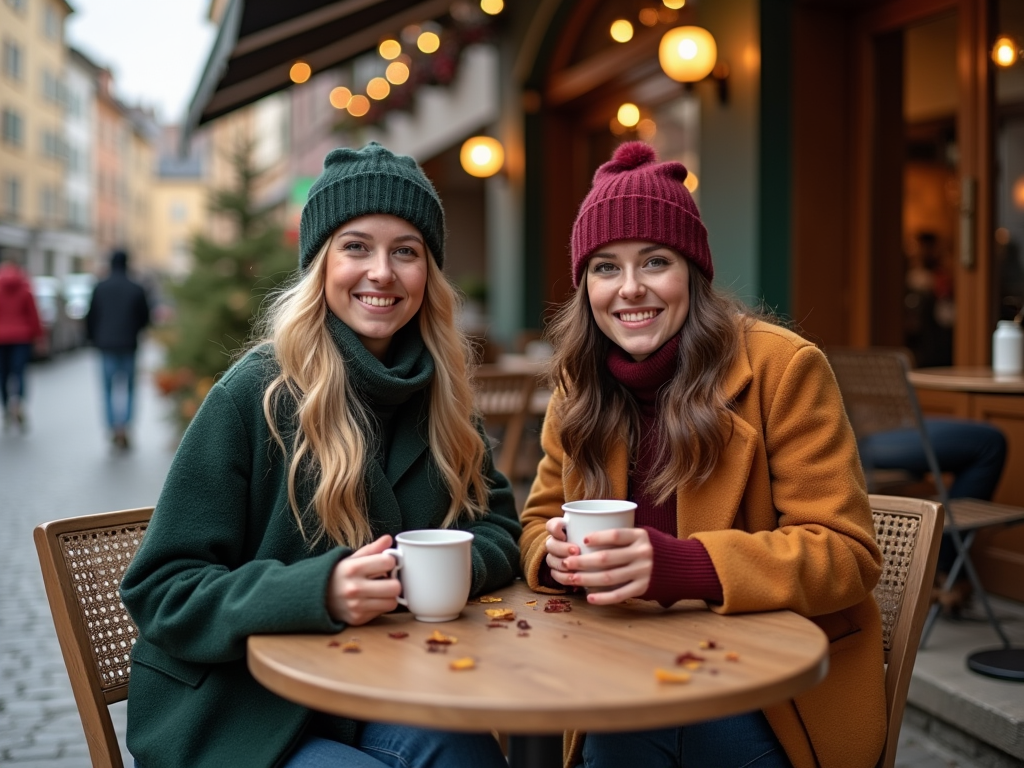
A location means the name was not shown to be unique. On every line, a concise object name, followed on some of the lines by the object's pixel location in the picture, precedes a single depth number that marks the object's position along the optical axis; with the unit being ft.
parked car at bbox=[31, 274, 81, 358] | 83.10
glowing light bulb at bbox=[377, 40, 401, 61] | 35.29
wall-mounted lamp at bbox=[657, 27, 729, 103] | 21.80
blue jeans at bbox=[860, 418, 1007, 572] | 14.80
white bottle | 14.85
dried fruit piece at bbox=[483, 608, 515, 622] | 6.15
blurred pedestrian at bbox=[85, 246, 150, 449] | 36.65
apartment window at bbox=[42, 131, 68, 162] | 154.61
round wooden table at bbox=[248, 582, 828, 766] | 4.53
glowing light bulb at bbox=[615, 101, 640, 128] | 29.50
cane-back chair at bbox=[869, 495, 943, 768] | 6.88
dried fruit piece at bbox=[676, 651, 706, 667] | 5.17
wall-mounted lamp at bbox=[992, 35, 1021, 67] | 16.92
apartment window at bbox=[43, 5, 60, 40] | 143.64
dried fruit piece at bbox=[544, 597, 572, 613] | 6.35
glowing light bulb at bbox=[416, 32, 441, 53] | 39.09
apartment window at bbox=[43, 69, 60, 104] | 148.66
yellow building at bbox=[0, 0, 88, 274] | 131.03
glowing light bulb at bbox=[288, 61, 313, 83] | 30.48
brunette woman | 6.23
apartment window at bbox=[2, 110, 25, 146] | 133.00
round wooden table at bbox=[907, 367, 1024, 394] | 12.70
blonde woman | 6.07
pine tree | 36.83
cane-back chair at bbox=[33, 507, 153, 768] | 6.66
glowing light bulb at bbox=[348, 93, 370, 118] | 47.42
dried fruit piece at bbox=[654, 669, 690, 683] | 4.86
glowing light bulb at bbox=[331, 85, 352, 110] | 49.24
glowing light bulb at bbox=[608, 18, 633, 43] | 27.40
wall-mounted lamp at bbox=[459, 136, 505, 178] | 35.45
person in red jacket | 41.83
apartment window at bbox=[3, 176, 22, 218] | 137.08
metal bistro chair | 12.75
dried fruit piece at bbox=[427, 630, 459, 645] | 5.54
